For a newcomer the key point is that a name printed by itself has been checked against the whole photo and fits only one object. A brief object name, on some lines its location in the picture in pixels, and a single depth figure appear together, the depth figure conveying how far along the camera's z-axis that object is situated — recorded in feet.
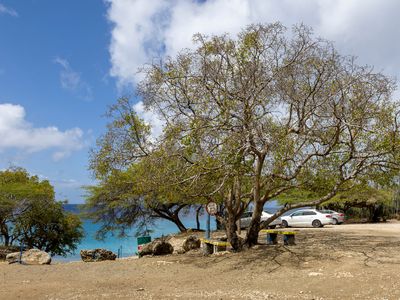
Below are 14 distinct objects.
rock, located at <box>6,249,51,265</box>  51.70
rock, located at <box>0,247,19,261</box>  66.16
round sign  51.87
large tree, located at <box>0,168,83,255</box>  85.61
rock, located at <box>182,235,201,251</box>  56.13
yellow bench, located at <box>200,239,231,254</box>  48.64
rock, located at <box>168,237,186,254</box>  73.06
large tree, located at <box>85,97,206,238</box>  43.66
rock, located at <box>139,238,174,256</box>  53.83
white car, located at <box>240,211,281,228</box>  95.29
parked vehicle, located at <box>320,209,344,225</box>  104.99
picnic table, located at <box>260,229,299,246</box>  50.78
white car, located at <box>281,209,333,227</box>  100.53
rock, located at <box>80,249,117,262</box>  53.36
